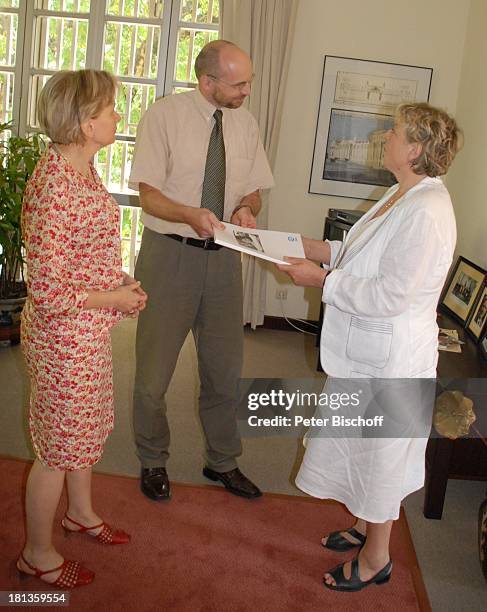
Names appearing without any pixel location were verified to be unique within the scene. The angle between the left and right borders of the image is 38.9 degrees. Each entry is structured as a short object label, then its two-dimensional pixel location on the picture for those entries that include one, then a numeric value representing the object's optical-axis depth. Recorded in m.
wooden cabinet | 2.79
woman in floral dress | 1.85
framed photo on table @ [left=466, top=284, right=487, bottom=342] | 3.30
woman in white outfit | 1.95
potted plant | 4.23
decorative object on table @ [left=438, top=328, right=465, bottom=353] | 3.12
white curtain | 5.02
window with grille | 5.41
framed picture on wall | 5.16
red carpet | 2.17
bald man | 2.55
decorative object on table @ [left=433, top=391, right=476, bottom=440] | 2.76
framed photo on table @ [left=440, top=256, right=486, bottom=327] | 3.59
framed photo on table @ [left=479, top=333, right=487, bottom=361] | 3.09
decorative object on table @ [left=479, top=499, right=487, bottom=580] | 2.39
